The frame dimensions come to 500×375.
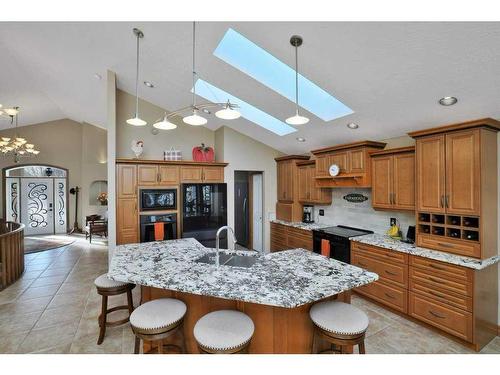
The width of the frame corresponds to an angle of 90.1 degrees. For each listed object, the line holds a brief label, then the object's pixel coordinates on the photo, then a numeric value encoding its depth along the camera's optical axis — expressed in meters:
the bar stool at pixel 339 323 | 1.65
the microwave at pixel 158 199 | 4.36
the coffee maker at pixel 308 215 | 5.17
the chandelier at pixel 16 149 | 6.04
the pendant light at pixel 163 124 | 2.48
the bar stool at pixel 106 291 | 2.50
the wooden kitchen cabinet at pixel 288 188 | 5.18
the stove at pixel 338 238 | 3.77
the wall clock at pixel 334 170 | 4.07
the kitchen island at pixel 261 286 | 1.67
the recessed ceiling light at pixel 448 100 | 2.52
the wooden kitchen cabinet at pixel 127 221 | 4.16
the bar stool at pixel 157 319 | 1.73
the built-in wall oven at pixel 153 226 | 4.34
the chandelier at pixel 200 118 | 2.10
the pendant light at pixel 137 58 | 2.60
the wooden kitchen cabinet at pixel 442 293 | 2.47
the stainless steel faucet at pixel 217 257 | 2.09
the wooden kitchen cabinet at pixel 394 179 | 3.23
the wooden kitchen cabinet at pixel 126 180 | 4.19
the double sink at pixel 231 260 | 2.27
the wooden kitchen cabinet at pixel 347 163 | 3.74
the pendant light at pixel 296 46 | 2.31
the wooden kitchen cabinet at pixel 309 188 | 4.75
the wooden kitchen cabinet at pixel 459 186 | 2.54
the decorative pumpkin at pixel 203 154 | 4.96
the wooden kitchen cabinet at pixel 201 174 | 4.71
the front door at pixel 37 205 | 8.25
